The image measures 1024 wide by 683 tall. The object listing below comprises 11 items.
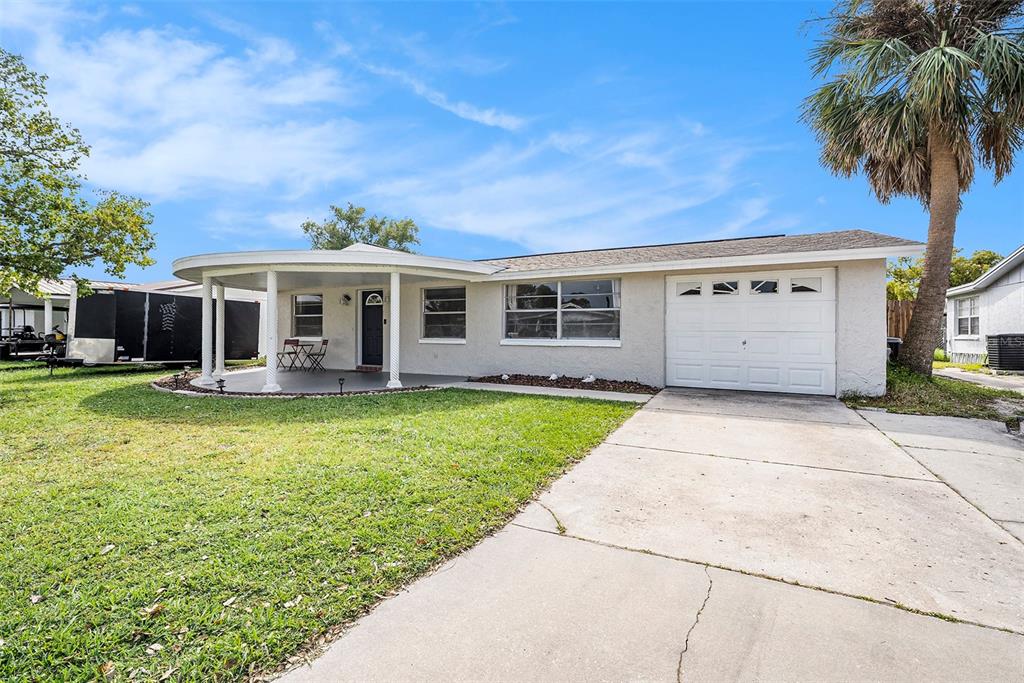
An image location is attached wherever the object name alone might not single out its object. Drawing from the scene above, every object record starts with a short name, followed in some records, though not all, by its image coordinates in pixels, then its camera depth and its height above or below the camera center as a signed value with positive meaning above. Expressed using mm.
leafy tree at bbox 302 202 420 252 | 32750 +7668
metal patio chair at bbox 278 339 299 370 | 13516 -425
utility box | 12961 -153
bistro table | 13675 -343
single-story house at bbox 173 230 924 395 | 8570 +740
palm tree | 8412 +4696
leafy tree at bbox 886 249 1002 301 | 23734 +3854
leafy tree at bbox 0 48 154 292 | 9717 +2819
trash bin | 12173 -38
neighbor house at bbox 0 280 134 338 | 16688 +1327
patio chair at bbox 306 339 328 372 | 13320 -536
